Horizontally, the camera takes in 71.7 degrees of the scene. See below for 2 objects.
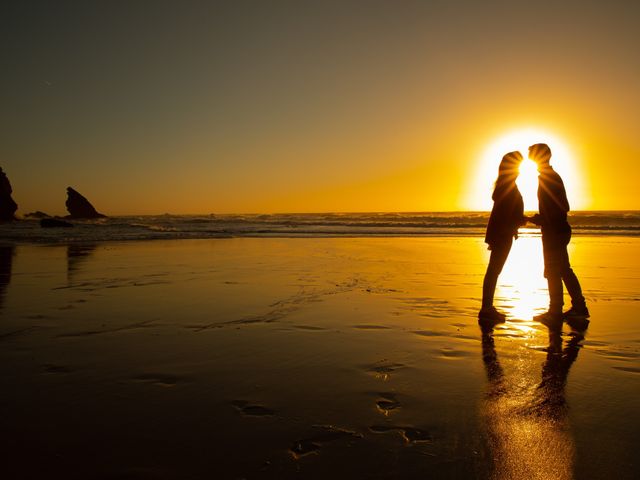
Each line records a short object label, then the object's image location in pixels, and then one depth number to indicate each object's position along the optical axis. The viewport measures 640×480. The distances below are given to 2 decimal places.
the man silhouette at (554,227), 5.84
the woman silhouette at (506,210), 6.03
